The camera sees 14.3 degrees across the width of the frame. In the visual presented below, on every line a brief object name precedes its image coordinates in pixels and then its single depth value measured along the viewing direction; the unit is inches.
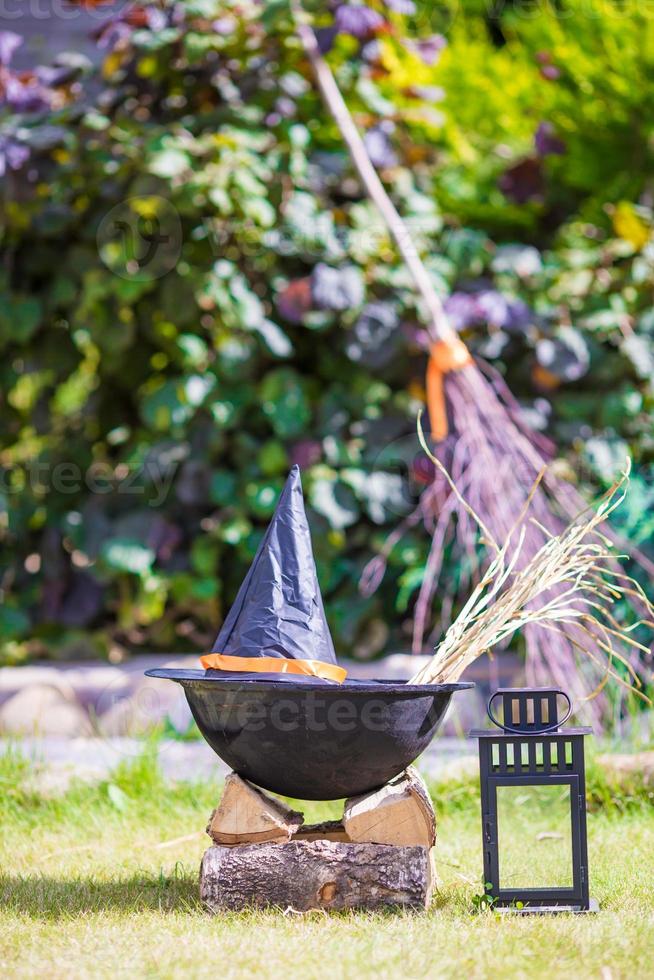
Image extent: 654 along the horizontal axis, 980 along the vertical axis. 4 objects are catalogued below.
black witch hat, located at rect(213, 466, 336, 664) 117.1
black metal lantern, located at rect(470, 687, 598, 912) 116.1
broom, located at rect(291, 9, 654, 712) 149.2
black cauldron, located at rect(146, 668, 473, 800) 114.7
